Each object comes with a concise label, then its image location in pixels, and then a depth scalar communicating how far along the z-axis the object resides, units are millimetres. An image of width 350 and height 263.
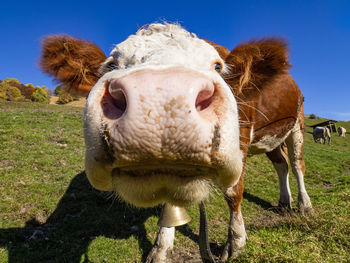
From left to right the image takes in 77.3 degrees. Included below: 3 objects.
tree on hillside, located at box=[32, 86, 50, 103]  34806
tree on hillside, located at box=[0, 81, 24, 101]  33134
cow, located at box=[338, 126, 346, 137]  30062
